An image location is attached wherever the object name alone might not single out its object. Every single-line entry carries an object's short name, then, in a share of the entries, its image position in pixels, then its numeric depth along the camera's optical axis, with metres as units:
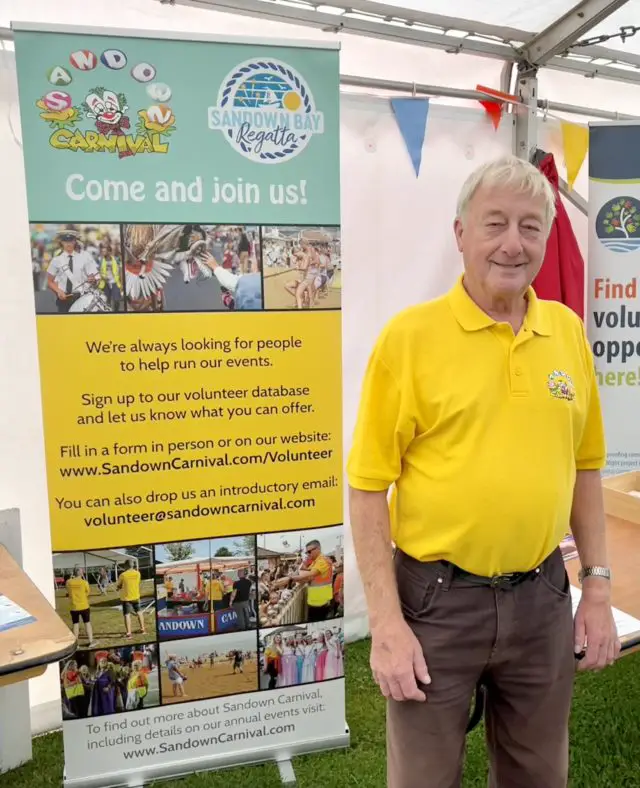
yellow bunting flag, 2.91
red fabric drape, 2.74
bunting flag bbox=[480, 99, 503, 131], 2.66
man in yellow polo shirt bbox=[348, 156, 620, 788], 1.14
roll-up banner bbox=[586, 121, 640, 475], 2.70
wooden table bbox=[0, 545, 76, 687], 1.25
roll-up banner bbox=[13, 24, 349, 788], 1.68
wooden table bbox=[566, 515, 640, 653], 1.52
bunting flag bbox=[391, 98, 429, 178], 2.48
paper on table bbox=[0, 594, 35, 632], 1.39
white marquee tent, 2.06
